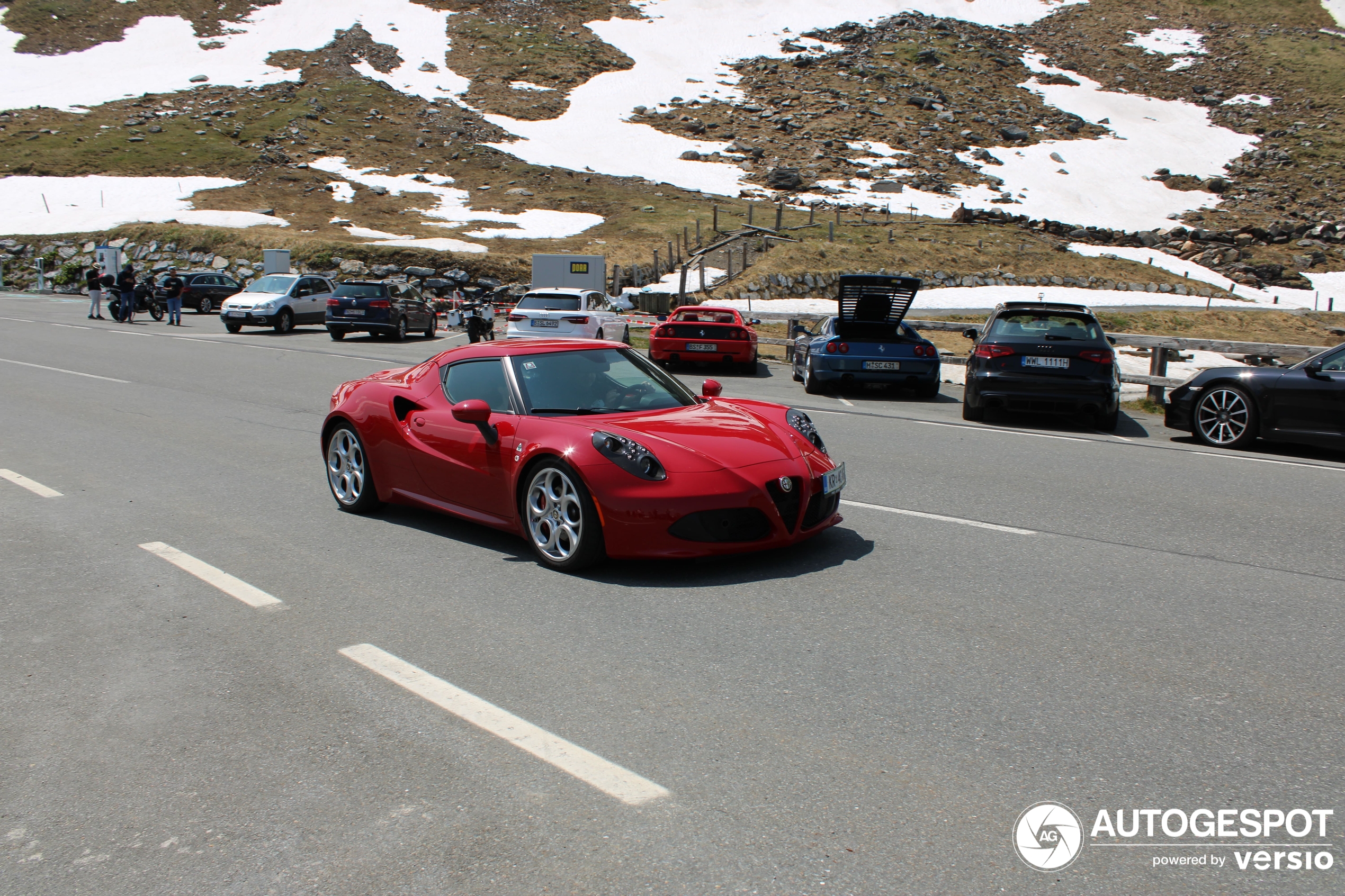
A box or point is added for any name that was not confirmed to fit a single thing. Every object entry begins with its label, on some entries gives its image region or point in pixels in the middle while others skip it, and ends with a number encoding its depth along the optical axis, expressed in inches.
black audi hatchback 489.1
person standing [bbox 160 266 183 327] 1216.2
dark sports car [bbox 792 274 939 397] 607.8
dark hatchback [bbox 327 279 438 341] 1027.3
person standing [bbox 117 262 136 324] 1211.9
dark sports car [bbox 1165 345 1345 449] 419.5
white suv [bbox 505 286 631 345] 848.3
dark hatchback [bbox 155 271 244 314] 1513.3
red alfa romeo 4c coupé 221.6
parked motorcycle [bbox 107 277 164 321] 1284.4
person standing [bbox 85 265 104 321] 1213.1
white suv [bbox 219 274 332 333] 1123.3
